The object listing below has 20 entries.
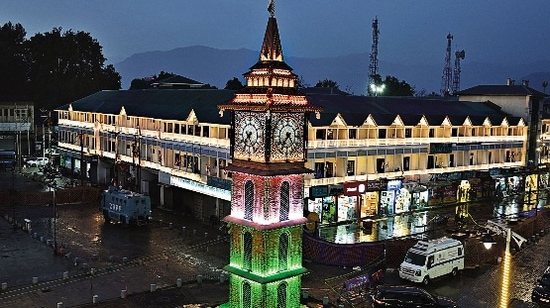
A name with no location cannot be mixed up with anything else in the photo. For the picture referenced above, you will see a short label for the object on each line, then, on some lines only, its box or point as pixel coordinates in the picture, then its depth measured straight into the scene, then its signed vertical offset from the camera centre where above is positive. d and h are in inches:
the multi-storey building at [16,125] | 4119.1 -102.7
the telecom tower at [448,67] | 5428.2 +462.3
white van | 1514.5 -376.5
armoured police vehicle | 2131.2 -345.2
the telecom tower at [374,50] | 4682.6 +525.2
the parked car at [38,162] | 3827.3 -329.9
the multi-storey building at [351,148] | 2193.7 -146.0
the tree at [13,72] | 5319.9 +349.9
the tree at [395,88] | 6082.7 +275.5
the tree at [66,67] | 5206.7 +412.7
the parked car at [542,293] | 1374.3 -408.9
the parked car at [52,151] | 3742.1 -259.2
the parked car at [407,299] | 1284.4 -399.3
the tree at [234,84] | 5002.5 +245.7
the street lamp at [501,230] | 1872.5 -362.8
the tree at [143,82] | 5370.1 +278.8
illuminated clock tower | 962.7 -112.9
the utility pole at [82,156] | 3190.0 -242.7
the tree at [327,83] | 6761.8 +347.7
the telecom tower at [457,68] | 4896.7 +437.2
